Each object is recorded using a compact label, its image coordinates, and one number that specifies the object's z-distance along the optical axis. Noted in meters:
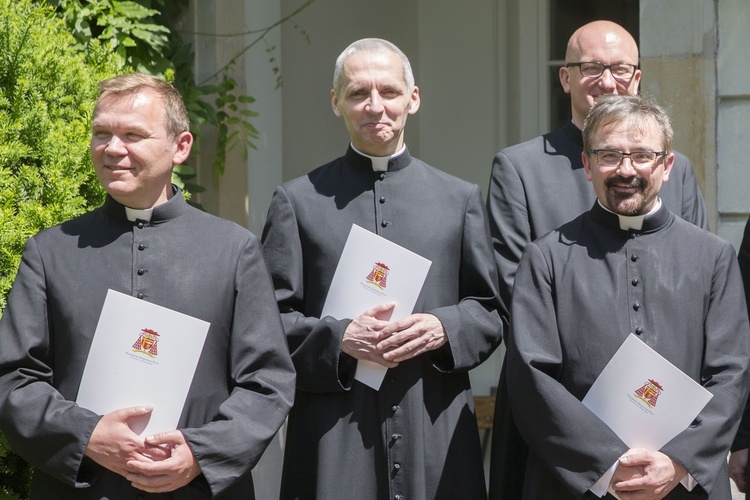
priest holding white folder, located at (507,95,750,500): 6.82
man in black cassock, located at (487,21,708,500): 8.30
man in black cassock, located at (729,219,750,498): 8.13
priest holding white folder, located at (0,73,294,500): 6.46
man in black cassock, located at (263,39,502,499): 7.63
